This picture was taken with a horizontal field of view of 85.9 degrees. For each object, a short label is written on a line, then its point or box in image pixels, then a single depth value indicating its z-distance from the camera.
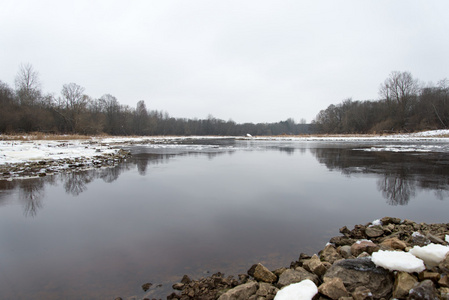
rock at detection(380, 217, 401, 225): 4.82
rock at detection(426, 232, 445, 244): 3.55
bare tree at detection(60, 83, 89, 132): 59.45
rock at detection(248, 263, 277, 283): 3.11
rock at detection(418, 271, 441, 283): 2.61
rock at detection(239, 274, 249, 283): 3.18
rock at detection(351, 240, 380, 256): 3.53
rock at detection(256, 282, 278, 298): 2.81
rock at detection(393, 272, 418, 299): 2.49
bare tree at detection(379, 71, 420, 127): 59.64
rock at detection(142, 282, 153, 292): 3.08
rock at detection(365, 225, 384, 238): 4.34
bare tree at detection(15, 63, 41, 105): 49.93
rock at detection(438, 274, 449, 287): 2.52
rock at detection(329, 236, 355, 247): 4.07
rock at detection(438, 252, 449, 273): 2.76
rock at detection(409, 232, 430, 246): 3.64
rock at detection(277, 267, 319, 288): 3.02
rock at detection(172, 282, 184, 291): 3.06
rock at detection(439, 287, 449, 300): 2.38
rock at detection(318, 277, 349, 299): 2.63
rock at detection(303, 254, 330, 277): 3.15
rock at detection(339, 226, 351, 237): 4.50
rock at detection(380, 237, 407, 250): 3.55
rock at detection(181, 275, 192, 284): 3.18
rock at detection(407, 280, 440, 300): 2.36
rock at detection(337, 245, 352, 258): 3.66
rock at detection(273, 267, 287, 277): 3.27
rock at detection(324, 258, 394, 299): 2.72
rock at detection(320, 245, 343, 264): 3.50
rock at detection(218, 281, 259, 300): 2.76
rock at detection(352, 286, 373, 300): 2.55
